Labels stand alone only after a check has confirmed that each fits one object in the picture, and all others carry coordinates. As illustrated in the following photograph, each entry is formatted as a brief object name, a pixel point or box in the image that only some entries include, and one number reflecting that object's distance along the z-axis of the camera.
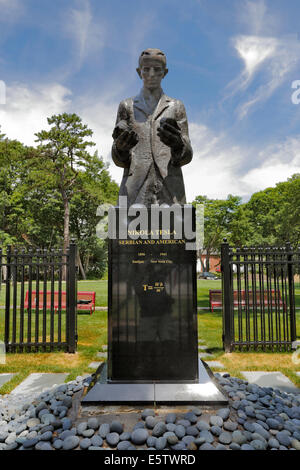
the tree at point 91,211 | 27.12
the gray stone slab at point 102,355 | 5.76
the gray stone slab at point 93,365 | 5.19
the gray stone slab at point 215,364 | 5.28
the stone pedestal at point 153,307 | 3.47
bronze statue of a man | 3.93
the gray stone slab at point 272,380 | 4.32
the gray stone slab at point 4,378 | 4.58
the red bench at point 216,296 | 10.80
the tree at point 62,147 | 23.98
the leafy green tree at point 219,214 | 34.66
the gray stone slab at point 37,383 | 4.24
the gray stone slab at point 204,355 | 5.72
